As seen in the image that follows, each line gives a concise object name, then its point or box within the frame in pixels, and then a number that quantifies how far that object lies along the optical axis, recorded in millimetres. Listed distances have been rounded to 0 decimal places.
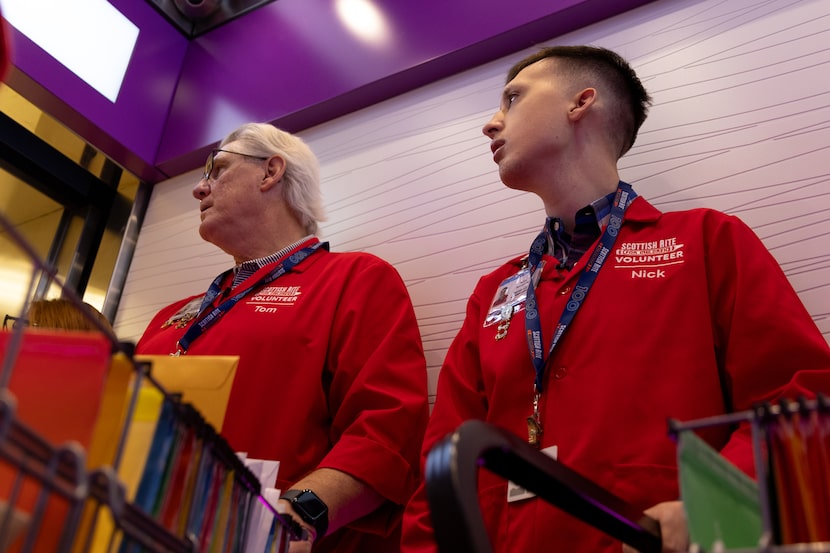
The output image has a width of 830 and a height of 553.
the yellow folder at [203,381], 795
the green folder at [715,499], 610
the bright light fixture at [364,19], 2699
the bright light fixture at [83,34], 2707
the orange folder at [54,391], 542
